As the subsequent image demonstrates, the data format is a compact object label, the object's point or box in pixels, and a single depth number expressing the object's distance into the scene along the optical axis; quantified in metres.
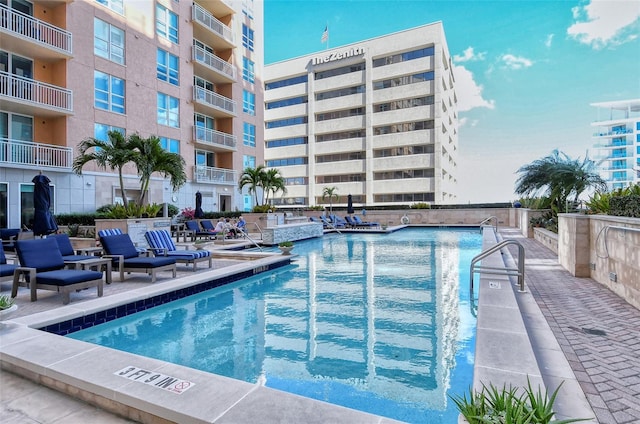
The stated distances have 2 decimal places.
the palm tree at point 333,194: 41.38
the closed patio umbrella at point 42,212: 10.24
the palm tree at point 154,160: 13.27
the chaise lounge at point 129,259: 7.35
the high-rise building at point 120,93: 15.17
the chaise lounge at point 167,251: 8.30
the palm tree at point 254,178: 24.05
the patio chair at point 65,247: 7.79
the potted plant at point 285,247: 10.91
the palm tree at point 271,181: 24.30
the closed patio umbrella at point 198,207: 18.03
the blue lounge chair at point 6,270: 6.25
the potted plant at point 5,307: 4.14
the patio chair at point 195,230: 16.08
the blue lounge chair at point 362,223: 24.06
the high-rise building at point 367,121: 37.38
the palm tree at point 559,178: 14.77
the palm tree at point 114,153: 12.76
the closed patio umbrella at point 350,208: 26.84
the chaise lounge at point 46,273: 5.60
